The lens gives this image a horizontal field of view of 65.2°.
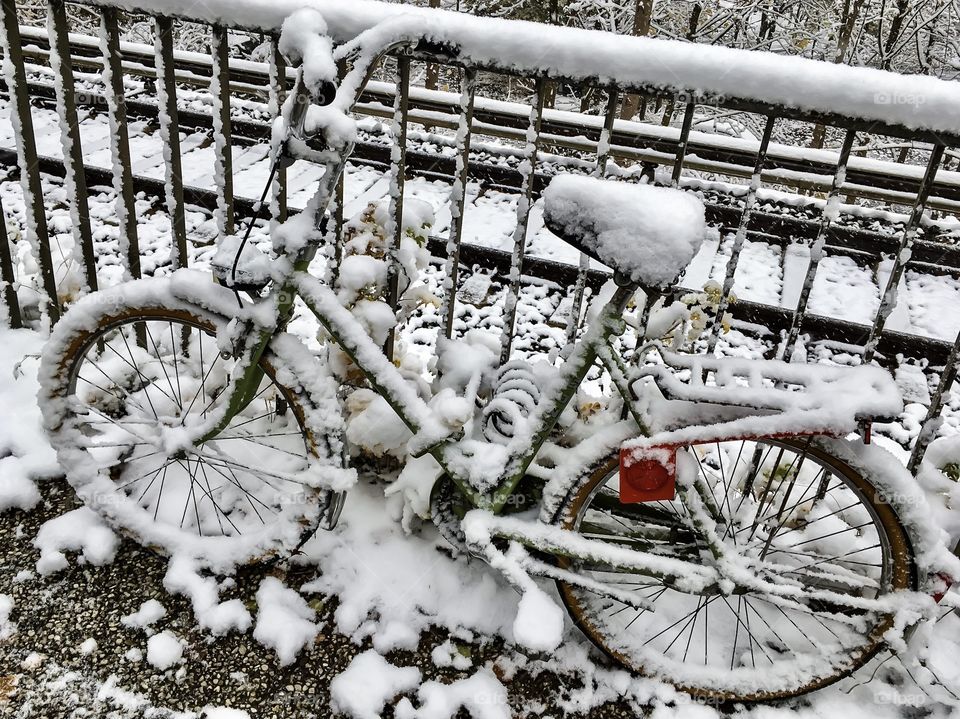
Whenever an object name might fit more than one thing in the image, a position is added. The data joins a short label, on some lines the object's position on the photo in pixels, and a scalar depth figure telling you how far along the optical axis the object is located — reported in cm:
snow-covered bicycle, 200
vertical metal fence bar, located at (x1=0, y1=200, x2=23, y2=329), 327
